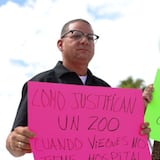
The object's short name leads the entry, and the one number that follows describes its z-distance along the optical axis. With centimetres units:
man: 286
